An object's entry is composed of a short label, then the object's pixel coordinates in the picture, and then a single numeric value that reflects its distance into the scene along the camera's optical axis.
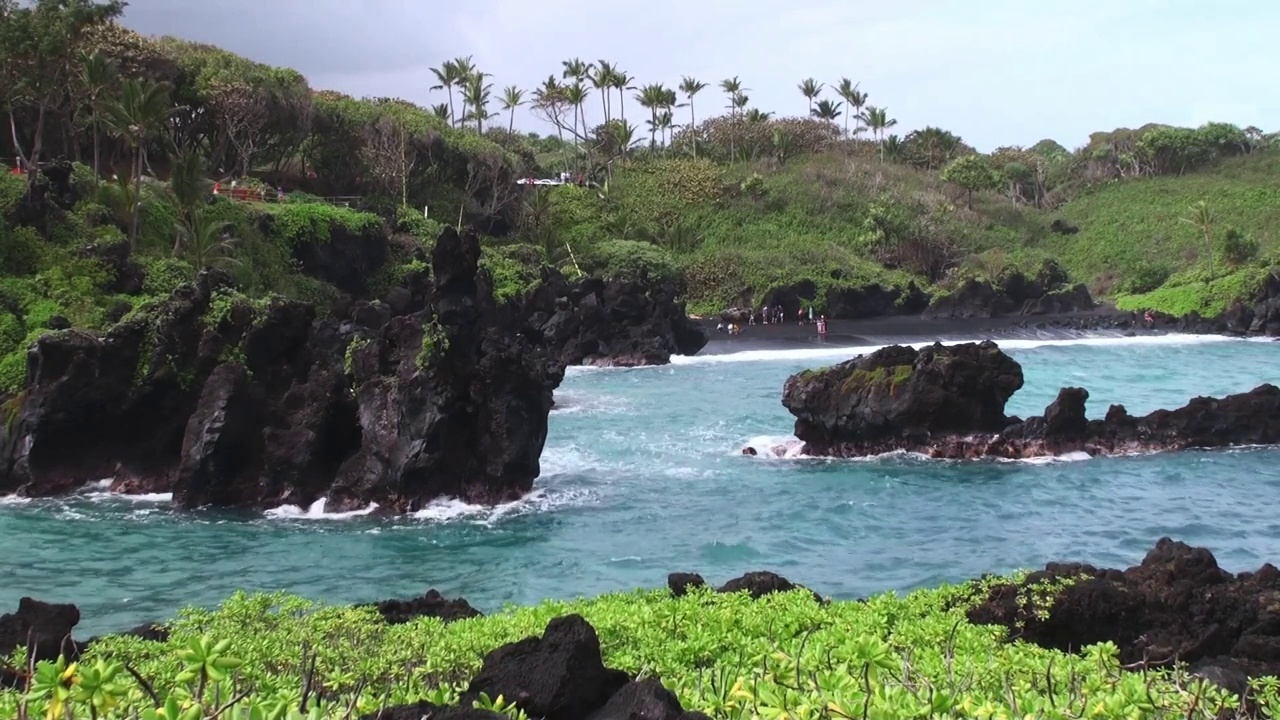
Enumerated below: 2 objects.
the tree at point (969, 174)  98.56
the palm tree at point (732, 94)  103.34
